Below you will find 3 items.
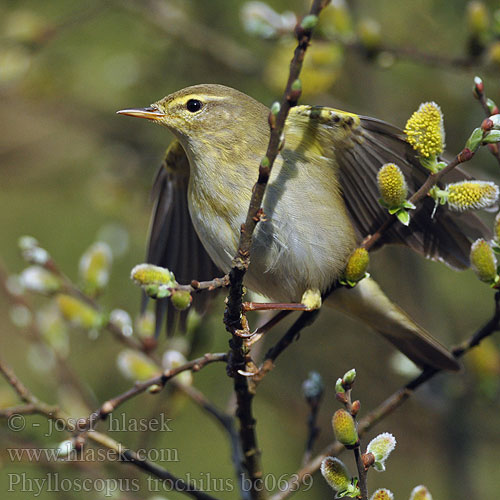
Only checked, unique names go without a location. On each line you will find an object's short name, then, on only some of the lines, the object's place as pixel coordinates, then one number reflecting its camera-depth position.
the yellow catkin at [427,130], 3.75
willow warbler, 4.96
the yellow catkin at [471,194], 3.76
